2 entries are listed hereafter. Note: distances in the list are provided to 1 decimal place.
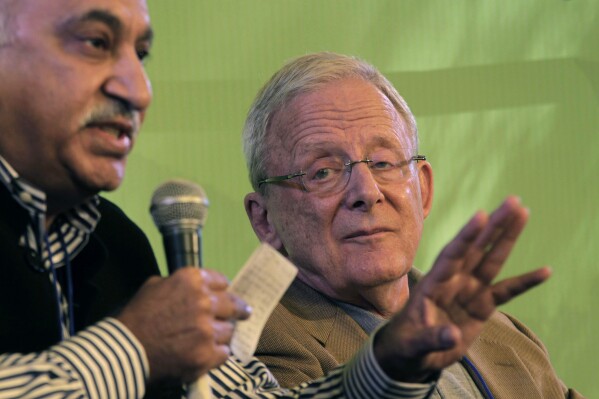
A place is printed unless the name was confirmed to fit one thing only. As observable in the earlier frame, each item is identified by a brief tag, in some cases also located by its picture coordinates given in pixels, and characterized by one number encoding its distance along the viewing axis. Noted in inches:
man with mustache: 91.1
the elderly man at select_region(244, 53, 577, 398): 104.9
